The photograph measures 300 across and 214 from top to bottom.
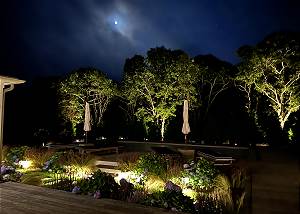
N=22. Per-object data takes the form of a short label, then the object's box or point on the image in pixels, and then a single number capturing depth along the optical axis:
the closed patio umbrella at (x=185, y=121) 11.34
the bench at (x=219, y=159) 7.79
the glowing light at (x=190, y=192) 5.80
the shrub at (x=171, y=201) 4.83
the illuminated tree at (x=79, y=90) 17.64
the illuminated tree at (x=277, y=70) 13.72
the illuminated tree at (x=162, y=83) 15.81
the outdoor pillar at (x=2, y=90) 7.23
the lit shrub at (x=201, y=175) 5.92
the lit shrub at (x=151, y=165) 6.50
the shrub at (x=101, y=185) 5.72
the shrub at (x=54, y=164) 7.54
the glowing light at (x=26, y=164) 9.09
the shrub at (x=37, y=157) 9.01
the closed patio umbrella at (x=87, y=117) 11.85
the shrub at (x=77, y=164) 7.63
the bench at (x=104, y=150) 10.06
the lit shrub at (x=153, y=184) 6.20
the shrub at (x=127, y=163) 7.17
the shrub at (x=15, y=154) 9.09
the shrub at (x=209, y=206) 4.77
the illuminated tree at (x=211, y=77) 16.97
